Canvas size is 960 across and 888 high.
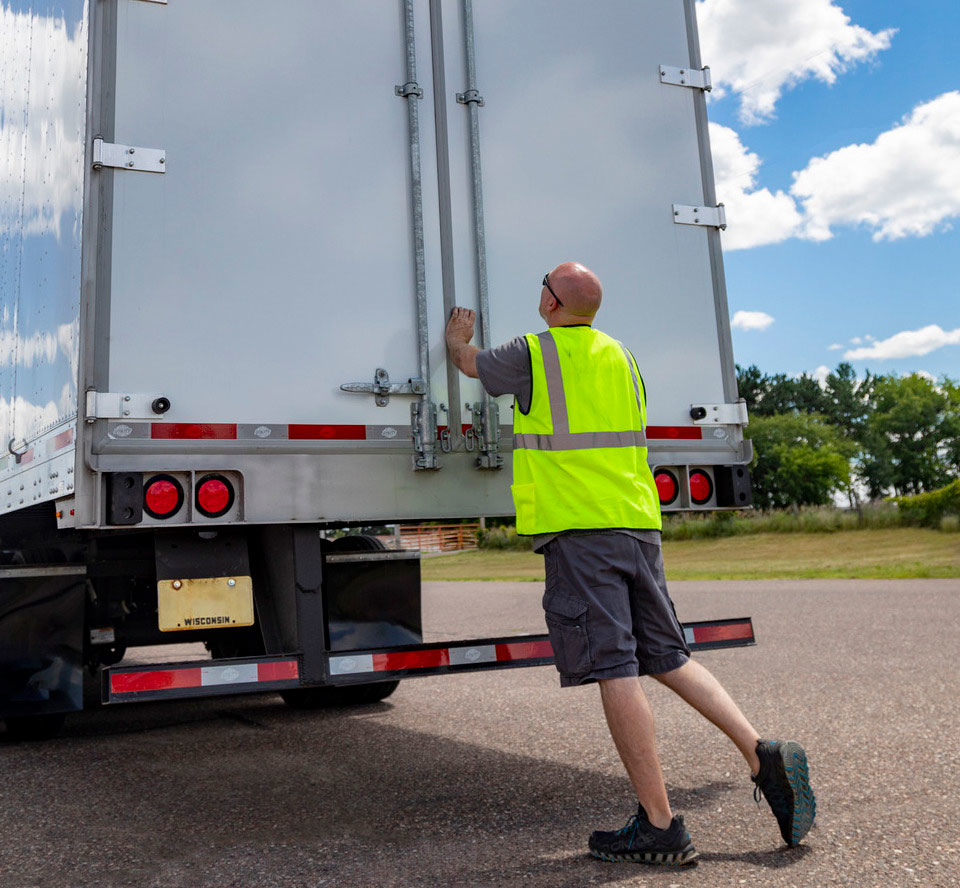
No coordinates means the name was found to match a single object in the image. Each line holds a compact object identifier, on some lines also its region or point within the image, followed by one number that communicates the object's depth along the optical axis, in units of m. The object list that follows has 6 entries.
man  3.30
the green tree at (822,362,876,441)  85.62
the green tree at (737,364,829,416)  85.31
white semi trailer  3.86
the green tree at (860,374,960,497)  74.12
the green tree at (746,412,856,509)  70.00
